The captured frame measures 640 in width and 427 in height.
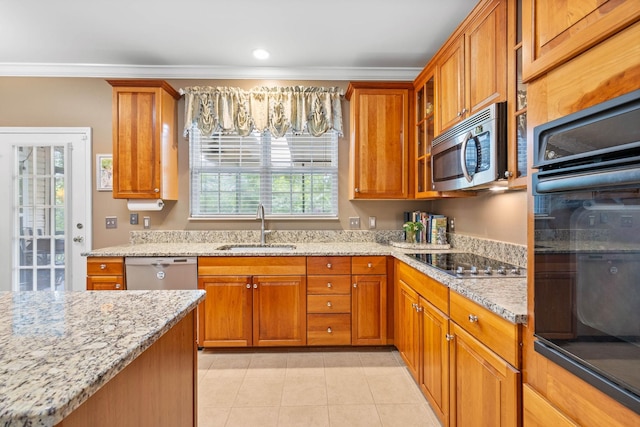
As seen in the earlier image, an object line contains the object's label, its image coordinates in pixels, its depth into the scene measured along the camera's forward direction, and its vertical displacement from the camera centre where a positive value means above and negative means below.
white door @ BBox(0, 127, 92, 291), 3.14 +0.07
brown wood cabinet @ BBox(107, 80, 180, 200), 2.91 +0.67
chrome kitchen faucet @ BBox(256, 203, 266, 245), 3.18 -0.04
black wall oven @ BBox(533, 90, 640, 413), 0.71 -0.08
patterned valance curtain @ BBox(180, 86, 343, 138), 3.18 +1.03
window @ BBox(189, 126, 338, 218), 3.33 +0.40
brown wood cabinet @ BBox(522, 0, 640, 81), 0.76 +0.50
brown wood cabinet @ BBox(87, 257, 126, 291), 2.66 -0.45
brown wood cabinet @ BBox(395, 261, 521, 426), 1.17 -0.66
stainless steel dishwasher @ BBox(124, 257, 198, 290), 2.66 -0.48
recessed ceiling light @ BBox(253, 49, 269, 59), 2.89 +1.44
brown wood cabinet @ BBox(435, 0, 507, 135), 1.66 +0.87
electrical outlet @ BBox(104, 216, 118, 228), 3.25 -0.08
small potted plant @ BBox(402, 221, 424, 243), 2.97 -0.14
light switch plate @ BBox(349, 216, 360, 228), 3.35 -0.09
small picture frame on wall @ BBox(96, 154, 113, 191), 3.23 +0.43
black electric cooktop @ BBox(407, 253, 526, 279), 1.66 -0.31
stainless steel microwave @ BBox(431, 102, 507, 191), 1.64 +0.35
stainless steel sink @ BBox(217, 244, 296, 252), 3.07 -0.33
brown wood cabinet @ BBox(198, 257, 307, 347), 2.69 -0.74
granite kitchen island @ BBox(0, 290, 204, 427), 0.57 -0.31
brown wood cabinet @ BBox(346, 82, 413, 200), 2.99 +0.68
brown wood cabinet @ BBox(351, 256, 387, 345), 2.72 -0.73
